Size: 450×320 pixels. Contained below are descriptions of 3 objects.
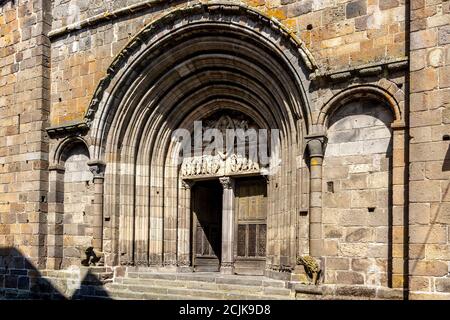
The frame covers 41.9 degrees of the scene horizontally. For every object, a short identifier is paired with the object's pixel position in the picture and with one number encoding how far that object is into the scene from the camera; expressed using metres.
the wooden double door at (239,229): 11.34
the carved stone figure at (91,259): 11.09
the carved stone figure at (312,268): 8.66
